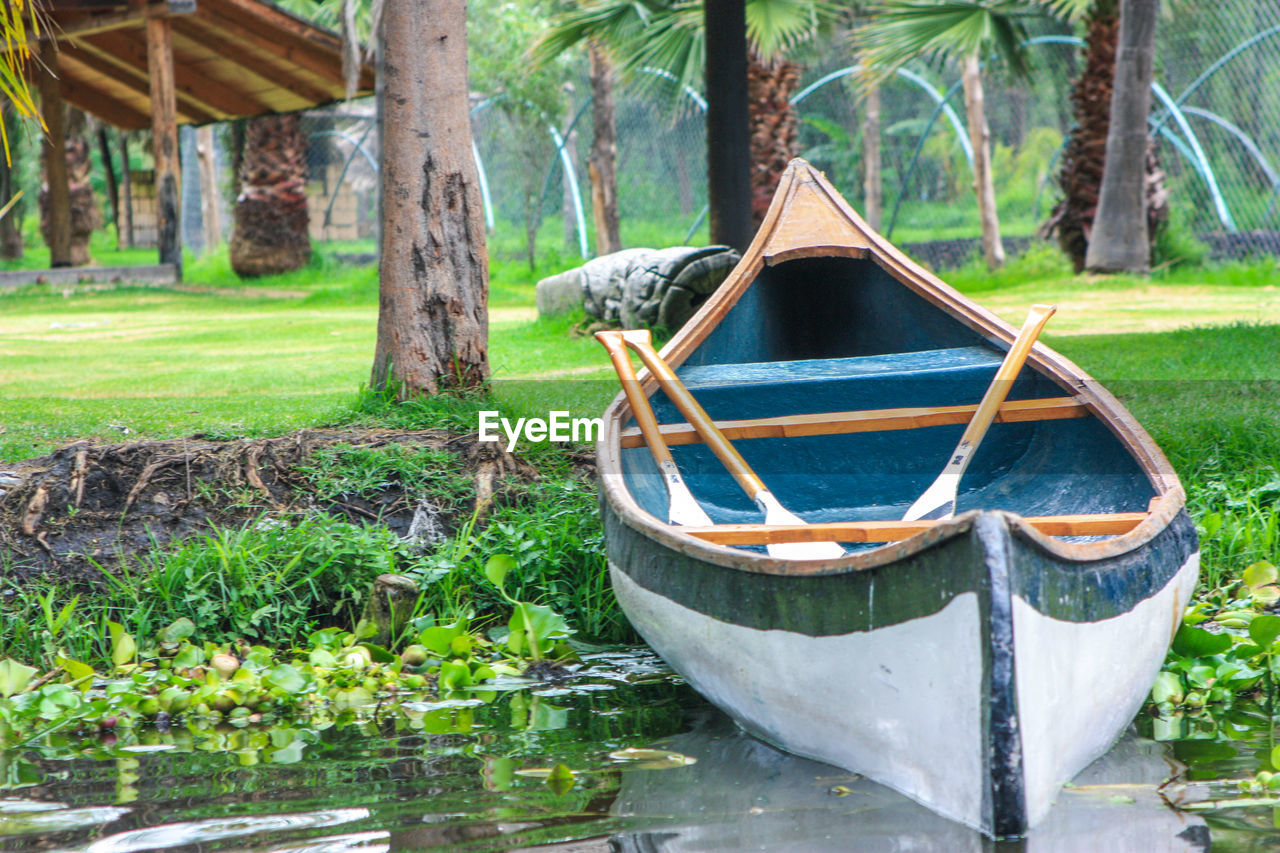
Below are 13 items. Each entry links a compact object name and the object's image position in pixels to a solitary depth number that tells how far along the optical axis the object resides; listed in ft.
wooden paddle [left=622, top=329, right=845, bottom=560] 22.56
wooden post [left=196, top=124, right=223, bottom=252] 151.64
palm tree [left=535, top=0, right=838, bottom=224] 66.59
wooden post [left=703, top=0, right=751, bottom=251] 52.95
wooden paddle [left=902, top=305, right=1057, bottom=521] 24.39
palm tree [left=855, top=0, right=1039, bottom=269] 71.41
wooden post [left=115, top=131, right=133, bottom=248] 186.84
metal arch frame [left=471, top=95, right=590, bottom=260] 111.55
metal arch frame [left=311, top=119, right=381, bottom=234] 125.18
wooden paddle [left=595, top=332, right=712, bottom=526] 24.67
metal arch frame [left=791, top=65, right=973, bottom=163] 95.94
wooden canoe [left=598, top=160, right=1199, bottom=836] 15.81
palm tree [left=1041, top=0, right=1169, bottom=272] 83.71
